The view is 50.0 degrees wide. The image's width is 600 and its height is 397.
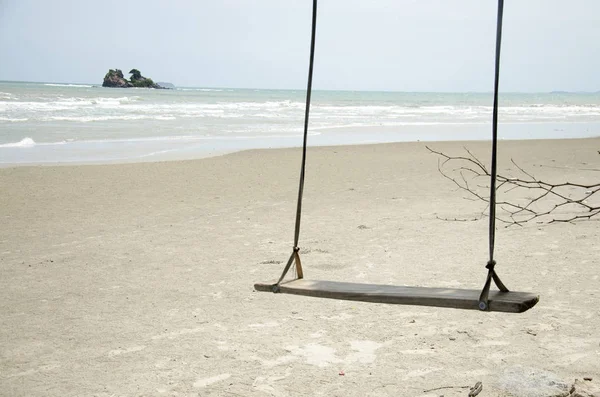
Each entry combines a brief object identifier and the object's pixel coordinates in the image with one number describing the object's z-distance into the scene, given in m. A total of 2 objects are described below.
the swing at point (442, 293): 2.18
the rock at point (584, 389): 2.70
